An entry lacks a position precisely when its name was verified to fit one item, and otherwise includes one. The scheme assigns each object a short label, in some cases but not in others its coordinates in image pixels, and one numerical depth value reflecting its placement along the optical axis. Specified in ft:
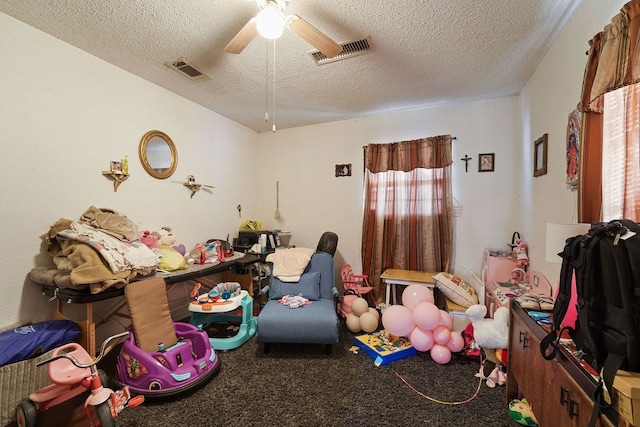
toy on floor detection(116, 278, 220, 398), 5.91
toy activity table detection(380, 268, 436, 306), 9.91
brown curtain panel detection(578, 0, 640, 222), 3.65
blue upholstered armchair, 7.48
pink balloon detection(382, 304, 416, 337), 7.86
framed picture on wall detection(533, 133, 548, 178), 7.18
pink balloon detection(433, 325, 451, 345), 7.57
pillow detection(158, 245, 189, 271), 7.89
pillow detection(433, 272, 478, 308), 8.98
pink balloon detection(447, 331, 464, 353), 7.59
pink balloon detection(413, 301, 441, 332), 7.56
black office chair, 10.85
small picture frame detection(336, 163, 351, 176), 12.62
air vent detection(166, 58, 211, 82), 7.89
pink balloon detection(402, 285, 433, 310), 8.46
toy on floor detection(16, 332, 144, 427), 4.51
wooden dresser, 3.25
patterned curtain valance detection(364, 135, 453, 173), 10.75
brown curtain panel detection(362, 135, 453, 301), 10.73
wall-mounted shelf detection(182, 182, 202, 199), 10.42
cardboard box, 2.52
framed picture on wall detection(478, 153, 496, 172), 10.27
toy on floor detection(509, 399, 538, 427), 5.21
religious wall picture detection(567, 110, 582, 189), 5.39
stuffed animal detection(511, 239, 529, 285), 8.21
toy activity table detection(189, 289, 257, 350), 7.72
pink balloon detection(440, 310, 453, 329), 7.90
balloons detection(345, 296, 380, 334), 8.98
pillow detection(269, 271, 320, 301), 9.21
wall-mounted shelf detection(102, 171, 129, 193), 7.91
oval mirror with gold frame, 8.92
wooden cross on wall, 10.60
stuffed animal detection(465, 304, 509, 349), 6.42
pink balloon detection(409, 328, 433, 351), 7.62
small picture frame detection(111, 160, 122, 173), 7.97
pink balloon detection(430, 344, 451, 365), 7.34
